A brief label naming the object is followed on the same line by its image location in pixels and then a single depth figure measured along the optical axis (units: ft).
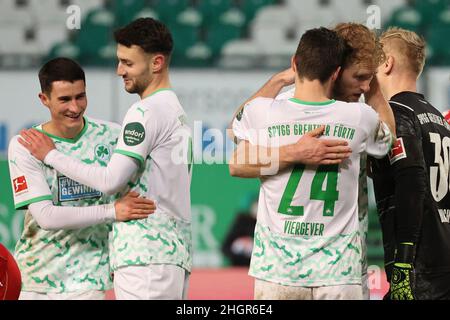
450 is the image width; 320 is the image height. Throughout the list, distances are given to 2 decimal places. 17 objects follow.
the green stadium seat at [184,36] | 38.77
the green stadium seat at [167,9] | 39.58
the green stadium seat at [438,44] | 37.83
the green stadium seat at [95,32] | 38.04
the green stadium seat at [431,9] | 39.88
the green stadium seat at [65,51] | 37.58
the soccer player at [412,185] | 13.73
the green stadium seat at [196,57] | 36.52
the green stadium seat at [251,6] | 40.76
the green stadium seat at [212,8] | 40.37
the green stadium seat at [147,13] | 38.83
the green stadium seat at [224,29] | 39.73
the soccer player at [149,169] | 13.74
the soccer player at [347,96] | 12.59
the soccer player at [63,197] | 14.89
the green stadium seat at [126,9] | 38.99
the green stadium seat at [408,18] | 39.04
